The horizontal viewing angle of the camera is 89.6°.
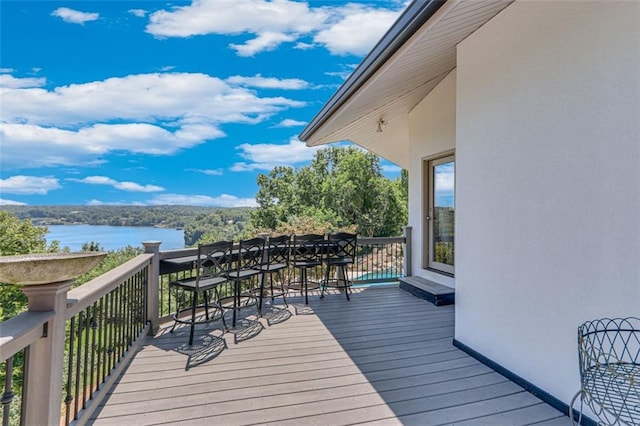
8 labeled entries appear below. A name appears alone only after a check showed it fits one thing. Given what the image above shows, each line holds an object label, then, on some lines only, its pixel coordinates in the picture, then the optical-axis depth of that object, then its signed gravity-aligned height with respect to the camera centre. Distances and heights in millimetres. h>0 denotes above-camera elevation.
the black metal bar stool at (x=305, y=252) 4902 -470
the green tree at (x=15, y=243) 12289 -960
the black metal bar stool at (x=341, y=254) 5039 -503
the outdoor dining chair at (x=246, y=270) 3951 -612
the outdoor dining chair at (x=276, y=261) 4449 -608
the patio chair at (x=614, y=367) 1532 -755
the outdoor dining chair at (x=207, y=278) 3379 -630
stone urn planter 1264 -196
